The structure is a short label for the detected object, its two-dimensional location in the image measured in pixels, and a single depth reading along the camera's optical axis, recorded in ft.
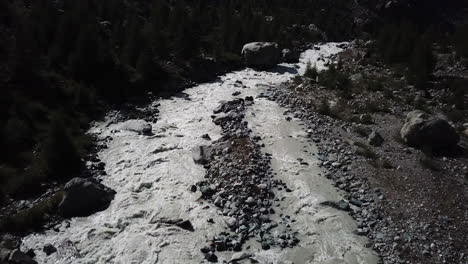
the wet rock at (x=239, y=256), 46.88
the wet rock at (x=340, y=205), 55.21
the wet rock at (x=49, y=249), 48.24
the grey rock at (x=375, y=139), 71.15
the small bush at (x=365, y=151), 67.10
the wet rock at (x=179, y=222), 52.95
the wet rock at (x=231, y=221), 53.26
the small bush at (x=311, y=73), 116.96
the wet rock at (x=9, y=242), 48.32
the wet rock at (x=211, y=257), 47.09
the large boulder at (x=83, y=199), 55.67
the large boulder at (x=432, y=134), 65.92
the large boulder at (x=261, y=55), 135.74
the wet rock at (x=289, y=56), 145.69
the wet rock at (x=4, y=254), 44.01
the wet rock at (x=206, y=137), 79.41
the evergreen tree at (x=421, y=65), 96.33
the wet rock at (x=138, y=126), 82.12
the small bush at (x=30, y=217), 51.90
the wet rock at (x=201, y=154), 70.15
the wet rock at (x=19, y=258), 43.98
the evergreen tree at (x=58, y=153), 64.85
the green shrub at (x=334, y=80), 102.42
